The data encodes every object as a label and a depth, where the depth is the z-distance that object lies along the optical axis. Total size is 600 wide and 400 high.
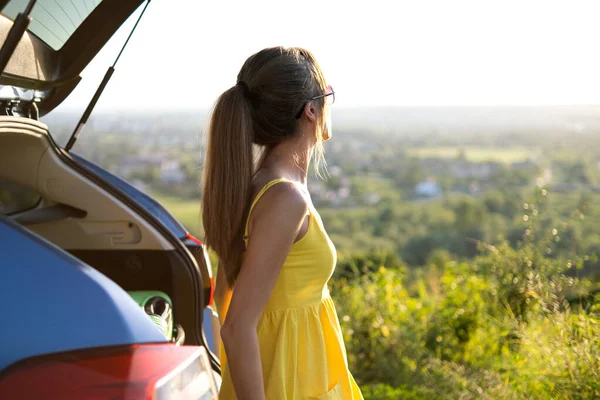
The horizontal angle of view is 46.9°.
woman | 1.73
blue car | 1.21
